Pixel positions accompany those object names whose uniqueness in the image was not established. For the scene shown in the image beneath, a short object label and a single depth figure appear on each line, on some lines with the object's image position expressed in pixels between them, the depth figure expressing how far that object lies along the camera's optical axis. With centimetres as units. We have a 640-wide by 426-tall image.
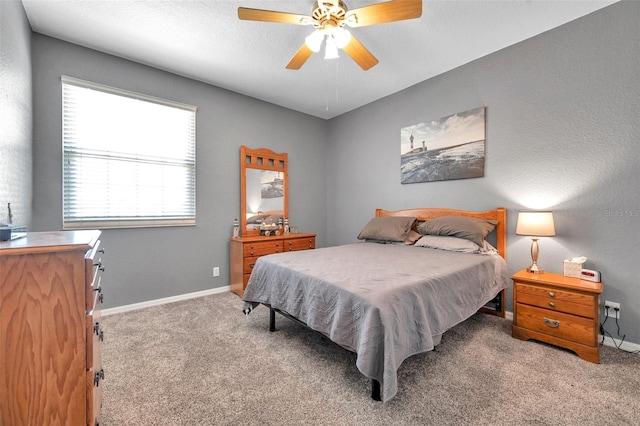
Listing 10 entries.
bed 145
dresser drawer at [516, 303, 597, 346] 195
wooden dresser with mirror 346
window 264
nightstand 194
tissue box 220
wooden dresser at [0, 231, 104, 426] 84
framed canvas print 300
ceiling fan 172
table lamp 225
